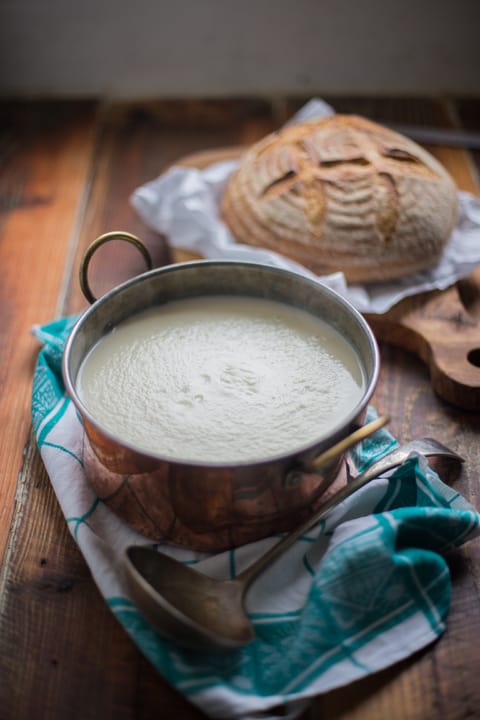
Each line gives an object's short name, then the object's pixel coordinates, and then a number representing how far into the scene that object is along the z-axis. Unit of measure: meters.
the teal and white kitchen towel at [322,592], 0.72
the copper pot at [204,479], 0.74
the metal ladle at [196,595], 0.71
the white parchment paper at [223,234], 1.18
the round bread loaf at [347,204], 1.17
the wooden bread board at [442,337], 1.05
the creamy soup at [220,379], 0.82
